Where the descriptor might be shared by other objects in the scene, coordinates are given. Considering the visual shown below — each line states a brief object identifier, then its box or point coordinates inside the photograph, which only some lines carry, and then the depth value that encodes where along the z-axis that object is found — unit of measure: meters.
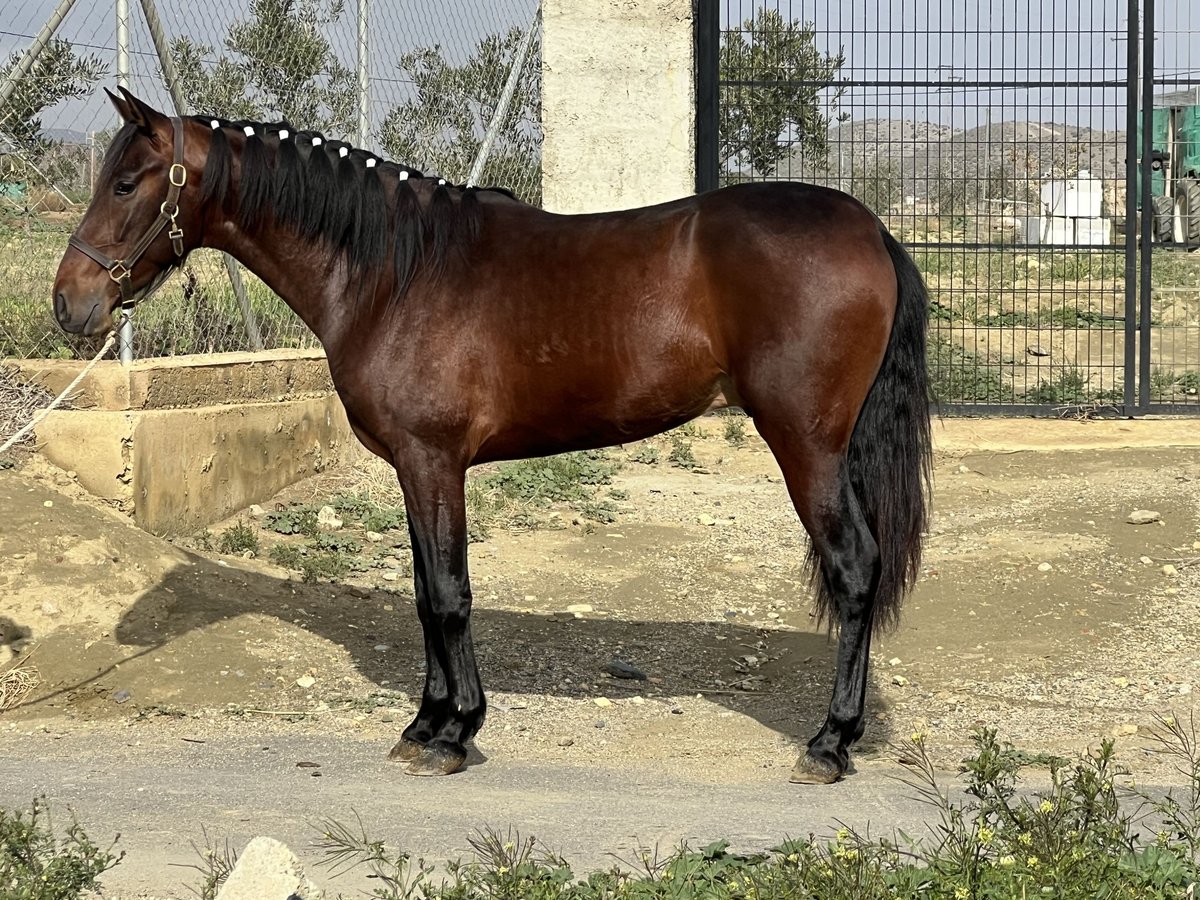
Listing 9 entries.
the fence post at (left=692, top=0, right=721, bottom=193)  10.20
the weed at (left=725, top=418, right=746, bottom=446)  10.12
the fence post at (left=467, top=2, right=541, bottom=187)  9.94
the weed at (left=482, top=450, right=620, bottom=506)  8.78
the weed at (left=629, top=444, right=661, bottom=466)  9.82
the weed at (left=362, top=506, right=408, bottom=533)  8.04
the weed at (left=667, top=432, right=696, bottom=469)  9.72
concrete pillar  10.09
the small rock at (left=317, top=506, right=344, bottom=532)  8.03
